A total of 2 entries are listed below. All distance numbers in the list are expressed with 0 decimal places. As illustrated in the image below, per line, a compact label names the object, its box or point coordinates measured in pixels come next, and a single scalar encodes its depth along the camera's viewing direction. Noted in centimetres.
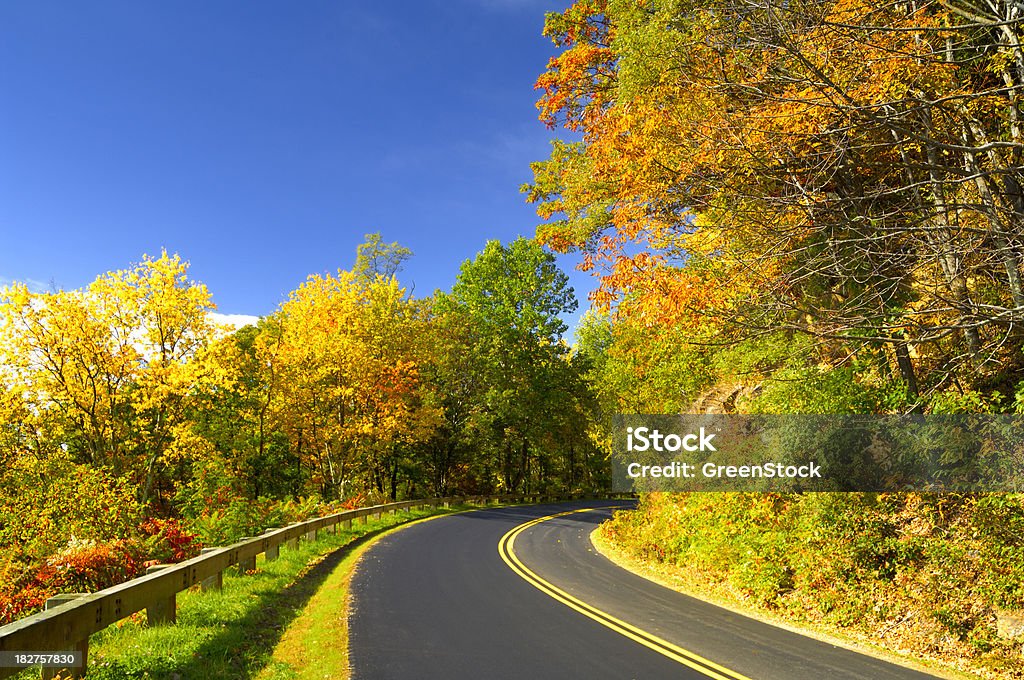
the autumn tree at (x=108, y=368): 2081
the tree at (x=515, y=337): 4091
